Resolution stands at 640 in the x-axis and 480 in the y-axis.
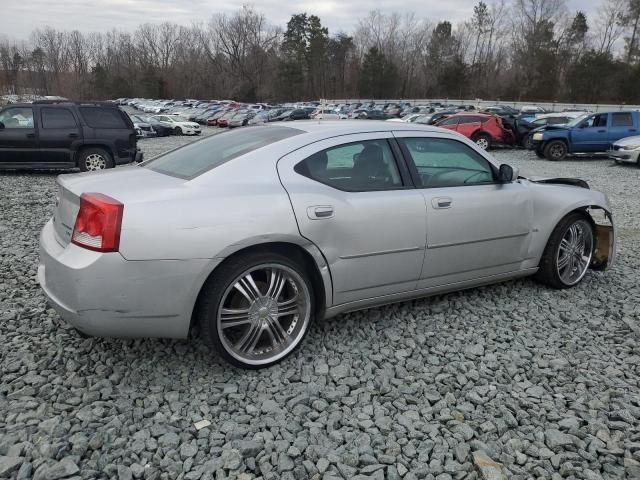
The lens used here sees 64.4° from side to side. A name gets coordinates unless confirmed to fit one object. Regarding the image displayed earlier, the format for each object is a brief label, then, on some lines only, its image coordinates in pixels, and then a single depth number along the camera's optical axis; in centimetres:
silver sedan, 270
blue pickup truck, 1698
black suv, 1110
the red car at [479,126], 1903
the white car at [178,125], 3078
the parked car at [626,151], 1475
